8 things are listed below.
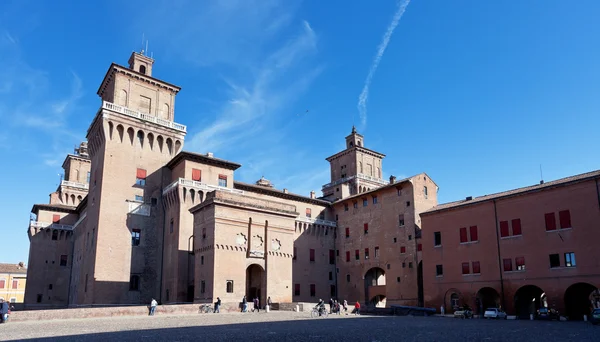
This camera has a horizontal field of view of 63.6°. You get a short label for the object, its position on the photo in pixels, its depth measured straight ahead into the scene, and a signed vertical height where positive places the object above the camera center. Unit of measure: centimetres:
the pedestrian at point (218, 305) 3469 -199
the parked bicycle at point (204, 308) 3503 -217
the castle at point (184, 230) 4062 +478
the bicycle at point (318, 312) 3544 -253
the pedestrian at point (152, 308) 3276 -202
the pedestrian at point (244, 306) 3672 -213
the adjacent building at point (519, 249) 3531 +218
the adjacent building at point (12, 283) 8506 -86
